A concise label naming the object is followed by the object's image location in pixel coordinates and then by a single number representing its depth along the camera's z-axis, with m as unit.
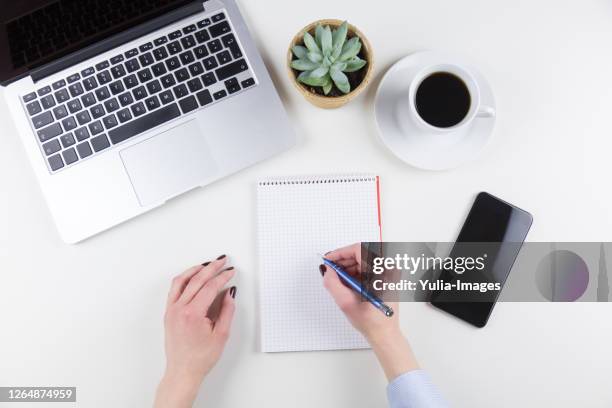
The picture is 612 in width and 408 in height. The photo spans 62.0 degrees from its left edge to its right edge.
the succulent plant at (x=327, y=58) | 0.76
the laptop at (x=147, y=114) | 0.86
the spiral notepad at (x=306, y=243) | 0.86
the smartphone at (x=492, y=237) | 0.86
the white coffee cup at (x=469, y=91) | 0.77
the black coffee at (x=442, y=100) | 0.80
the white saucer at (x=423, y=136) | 0.85
